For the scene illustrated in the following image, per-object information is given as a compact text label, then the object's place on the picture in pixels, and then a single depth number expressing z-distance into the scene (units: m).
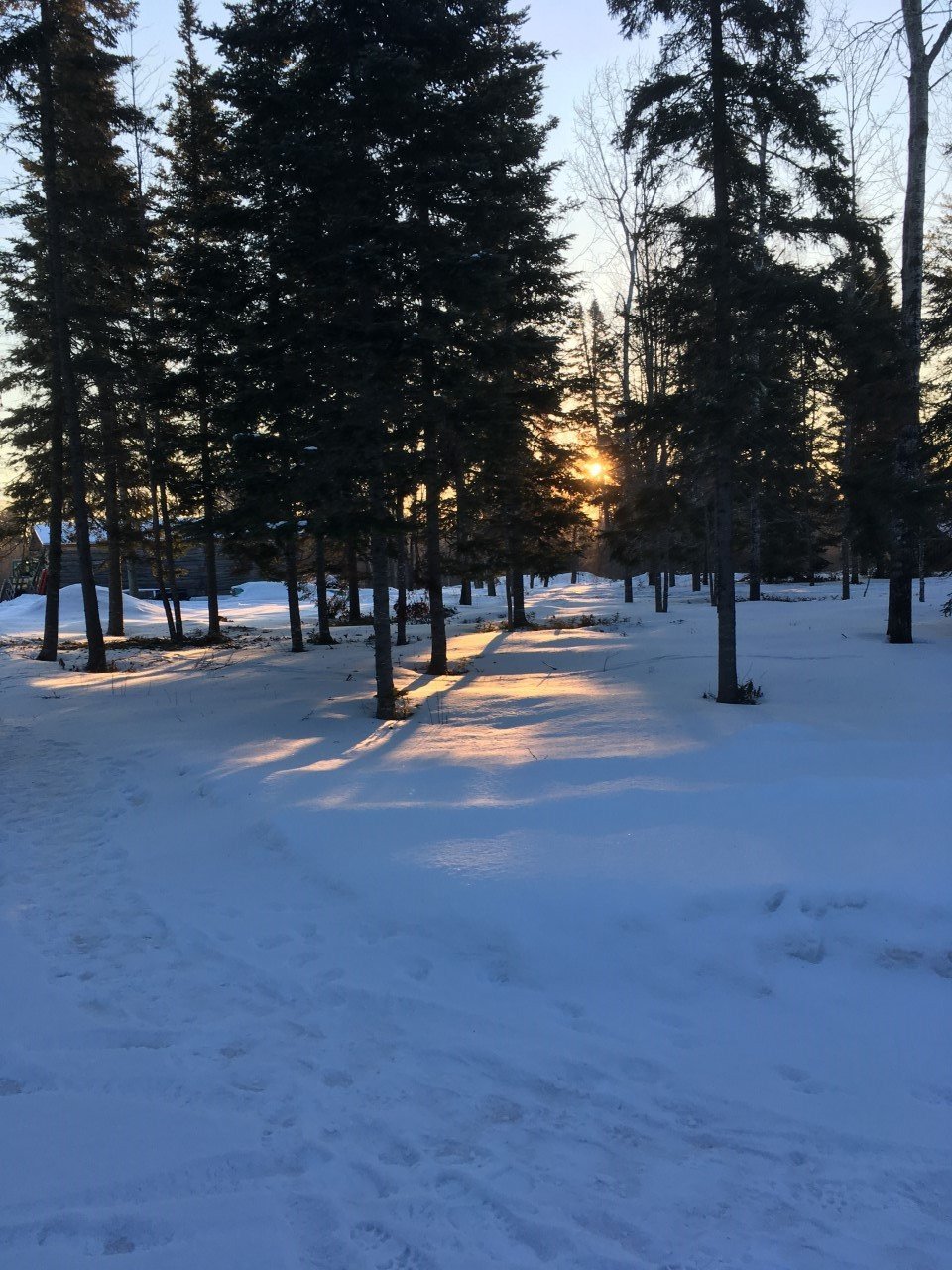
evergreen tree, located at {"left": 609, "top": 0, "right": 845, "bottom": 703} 8.95
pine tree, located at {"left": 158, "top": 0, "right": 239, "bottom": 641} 13.09
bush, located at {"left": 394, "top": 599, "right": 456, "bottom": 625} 28.65
